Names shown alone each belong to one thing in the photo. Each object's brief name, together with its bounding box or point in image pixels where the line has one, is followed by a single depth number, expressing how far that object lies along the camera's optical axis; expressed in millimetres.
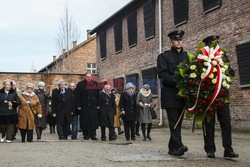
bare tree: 43969
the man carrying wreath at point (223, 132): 6992
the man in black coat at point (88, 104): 12562
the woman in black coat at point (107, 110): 12602
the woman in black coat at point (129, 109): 12492
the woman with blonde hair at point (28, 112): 11867
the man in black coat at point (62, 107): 12656
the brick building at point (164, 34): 15523
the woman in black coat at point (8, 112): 11805
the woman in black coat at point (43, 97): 13933
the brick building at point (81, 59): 45700
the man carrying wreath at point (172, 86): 7094
